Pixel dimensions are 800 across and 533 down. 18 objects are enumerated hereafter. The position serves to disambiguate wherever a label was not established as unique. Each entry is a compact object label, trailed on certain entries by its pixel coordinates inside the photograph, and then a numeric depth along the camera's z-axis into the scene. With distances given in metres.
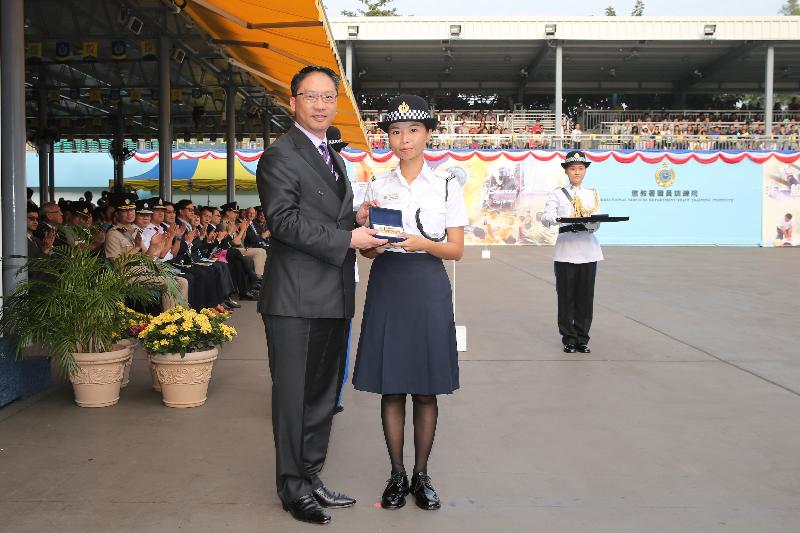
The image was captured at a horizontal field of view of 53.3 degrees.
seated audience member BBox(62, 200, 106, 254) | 5.20
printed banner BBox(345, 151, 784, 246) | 25.55
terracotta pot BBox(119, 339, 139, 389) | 5.38
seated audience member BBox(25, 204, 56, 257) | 7.91
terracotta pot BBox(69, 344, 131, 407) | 5.00
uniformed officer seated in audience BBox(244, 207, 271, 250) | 13.04
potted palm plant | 4.91
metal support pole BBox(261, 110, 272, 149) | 22.41
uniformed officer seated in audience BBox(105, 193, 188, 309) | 7.70
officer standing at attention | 7.29
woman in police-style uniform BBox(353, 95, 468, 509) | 3.45
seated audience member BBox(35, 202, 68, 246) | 9.55
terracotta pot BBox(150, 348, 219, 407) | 5.06
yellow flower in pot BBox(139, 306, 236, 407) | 5.05
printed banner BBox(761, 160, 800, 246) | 26.19
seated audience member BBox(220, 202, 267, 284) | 11.67
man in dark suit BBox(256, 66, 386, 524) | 3.16
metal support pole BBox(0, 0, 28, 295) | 5.45
